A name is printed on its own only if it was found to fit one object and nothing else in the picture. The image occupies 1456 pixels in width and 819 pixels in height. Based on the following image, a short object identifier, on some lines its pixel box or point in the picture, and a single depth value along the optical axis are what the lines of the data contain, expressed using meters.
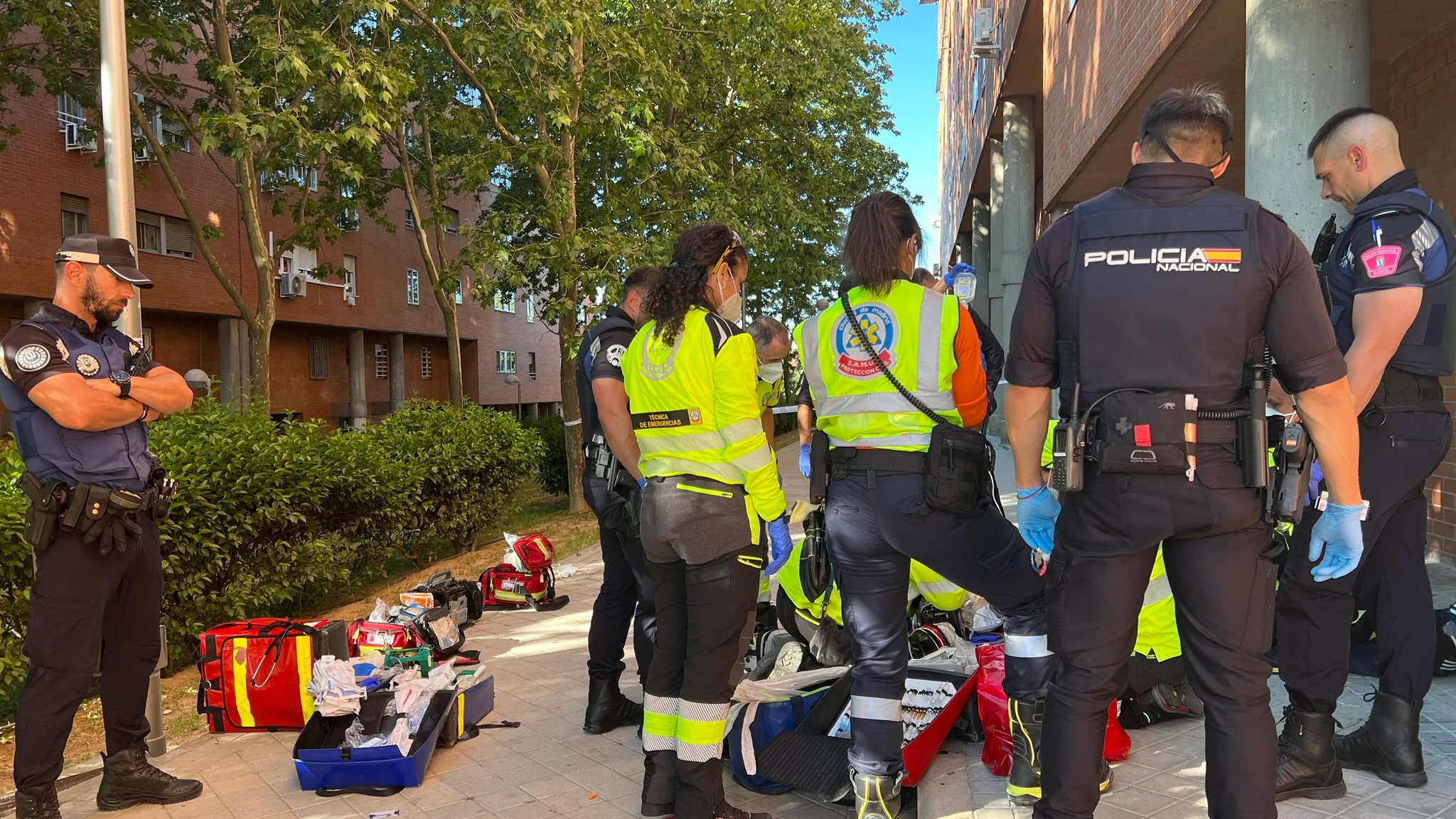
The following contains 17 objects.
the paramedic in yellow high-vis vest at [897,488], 3.25
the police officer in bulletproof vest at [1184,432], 2.50
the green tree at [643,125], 11.72
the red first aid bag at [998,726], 3.56
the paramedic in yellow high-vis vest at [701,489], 3.35
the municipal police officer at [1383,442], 3.02
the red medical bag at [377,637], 5.19
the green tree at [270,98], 9.98
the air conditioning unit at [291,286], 27.31
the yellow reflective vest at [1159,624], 3.74
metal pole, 4.69
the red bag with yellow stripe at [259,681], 4.77
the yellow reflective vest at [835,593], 4.02
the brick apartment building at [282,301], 19.78
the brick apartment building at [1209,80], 4.16
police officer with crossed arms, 3.56
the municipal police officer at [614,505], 3.83
